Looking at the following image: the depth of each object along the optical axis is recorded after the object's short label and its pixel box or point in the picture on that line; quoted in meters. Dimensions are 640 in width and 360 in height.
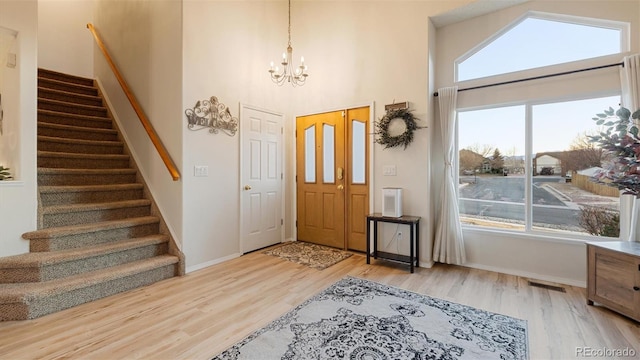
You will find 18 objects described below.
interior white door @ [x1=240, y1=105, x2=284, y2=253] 4.20
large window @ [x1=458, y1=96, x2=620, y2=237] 3.08
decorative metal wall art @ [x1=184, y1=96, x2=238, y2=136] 3.52
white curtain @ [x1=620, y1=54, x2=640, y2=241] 2.69
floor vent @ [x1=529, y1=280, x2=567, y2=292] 2.98
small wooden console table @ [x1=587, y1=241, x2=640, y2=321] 2.28
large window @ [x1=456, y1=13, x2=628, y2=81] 2.98
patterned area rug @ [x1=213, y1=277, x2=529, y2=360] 1.93
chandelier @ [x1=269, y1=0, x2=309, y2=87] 4.57
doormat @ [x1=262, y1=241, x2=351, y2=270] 3.84
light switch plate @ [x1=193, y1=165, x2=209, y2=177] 3.55
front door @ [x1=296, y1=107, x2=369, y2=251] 4.25
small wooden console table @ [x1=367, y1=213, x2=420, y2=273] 3.48
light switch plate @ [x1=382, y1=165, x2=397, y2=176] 3.90
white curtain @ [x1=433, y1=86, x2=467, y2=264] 3.63
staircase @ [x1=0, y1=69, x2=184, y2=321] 2.58
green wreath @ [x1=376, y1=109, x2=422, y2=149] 3.69
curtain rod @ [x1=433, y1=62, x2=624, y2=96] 2.89
